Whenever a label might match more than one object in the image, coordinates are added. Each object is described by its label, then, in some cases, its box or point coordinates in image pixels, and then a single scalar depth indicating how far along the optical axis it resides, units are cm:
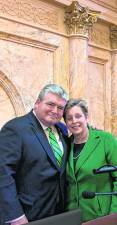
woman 198
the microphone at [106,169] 162
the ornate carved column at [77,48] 481
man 184
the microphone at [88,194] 161
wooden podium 92
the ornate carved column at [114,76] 565
